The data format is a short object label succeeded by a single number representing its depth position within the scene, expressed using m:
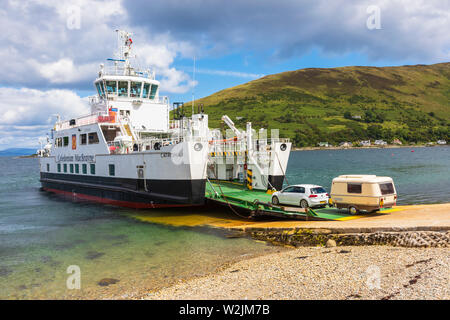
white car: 16.33
